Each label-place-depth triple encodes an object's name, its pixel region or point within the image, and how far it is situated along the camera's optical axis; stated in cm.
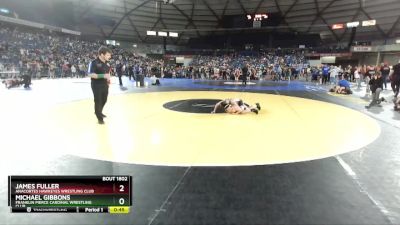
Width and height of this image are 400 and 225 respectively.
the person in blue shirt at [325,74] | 2286
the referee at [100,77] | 647
